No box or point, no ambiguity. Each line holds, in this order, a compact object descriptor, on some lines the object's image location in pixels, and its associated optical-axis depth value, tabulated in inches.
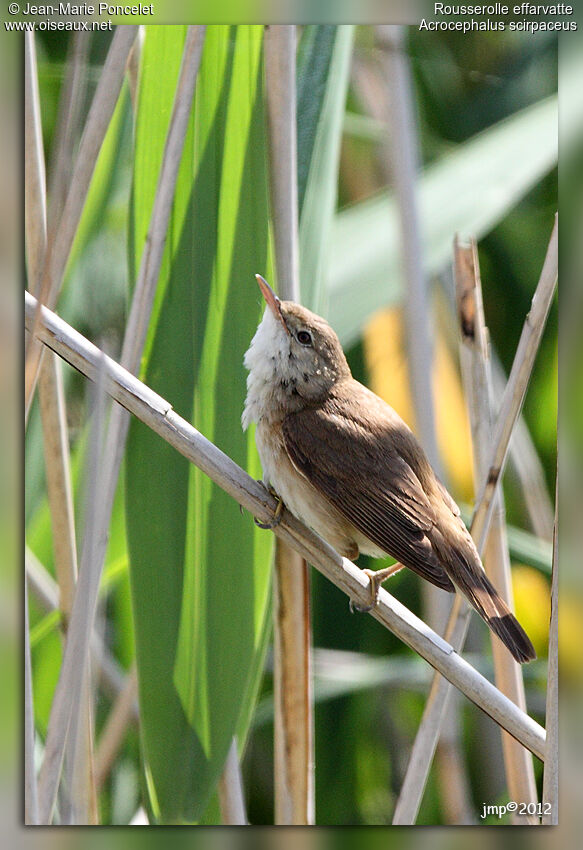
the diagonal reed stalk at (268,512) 169.7
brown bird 170.6
